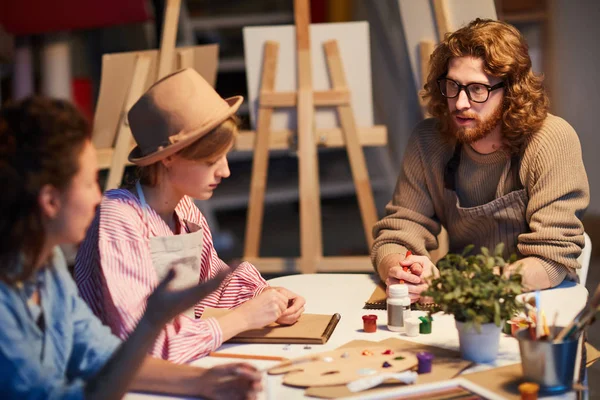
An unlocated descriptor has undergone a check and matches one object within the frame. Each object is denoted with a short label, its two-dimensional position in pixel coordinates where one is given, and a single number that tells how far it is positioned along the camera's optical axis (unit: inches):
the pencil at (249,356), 83.0
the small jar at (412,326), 86.0
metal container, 76.1
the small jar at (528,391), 75.1
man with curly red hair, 97.2
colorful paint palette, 78.4
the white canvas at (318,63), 146.4
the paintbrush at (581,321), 76.1
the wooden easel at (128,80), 141.6
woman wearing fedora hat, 82.0
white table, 82.3
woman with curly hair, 71.5
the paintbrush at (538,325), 77.9
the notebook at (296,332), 85.8
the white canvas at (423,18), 135.1
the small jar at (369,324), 87.3
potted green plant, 79.7
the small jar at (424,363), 79.6
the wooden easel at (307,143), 145.2
